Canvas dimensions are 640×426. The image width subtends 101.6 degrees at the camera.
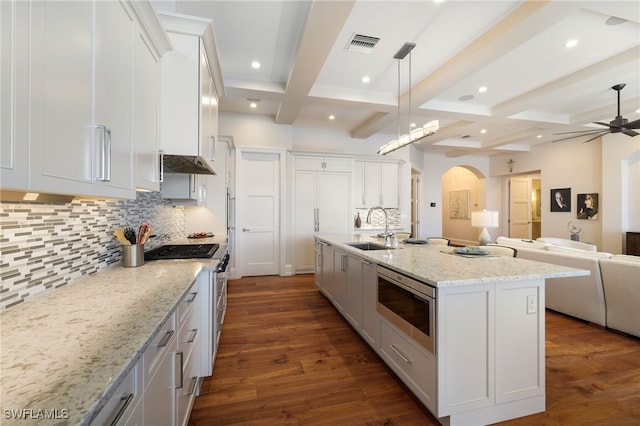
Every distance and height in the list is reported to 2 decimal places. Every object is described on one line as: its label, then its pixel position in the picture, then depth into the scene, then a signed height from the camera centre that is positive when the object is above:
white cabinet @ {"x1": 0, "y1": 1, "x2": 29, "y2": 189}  0.68 +0.32
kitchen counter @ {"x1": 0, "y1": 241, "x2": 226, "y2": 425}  0.57 -0.41
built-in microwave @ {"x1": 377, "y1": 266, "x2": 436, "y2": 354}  1.54 -0.63
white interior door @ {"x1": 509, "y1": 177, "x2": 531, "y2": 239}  8.04 +0.17
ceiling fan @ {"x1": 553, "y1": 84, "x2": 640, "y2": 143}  3.66 +1.25
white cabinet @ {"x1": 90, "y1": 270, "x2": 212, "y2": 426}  0.76 -0.66
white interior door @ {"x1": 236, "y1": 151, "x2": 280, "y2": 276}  4.89 -0.04
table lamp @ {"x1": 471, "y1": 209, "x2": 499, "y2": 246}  4.62 -0.12
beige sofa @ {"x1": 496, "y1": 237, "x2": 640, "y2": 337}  2.53 -0.81
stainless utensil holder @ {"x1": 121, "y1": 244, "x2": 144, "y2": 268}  1.82 -0.31
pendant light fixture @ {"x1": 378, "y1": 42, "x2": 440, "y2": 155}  2.79 +0.92
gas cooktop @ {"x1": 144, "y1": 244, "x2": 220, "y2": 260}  2.14 -0.36
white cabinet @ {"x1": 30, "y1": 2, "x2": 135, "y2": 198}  0.81 +0.42
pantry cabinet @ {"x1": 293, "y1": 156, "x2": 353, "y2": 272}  5.23 +0.12
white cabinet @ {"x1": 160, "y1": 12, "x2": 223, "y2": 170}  1.87 +0.91
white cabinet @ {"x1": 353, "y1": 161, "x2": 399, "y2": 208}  5.70 +0.62
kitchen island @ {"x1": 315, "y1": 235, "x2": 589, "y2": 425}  1.52 -0.81
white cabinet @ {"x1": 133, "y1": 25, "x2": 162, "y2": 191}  1.46 +0.60
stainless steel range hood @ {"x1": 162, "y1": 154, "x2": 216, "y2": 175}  2.05 +0.42
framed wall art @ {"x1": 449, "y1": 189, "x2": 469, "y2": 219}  8.99 +0.29
